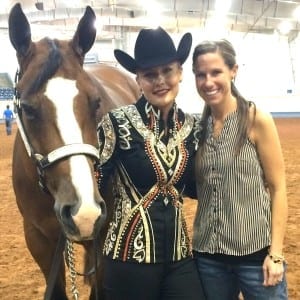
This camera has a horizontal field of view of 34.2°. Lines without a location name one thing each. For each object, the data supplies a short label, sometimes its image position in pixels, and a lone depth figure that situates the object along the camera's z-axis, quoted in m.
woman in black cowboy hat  2.12
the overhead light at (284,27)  26.29
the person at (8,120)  19.14
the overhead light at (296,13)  22.53
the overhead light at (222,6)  20.62
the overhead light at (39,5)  20.16
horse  1.94
